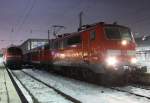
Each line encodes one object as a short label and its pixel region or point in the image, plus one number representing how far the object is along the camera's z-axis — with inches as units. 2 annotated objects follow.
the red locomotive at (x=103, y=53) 649.6
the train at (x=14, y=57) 1531.7
